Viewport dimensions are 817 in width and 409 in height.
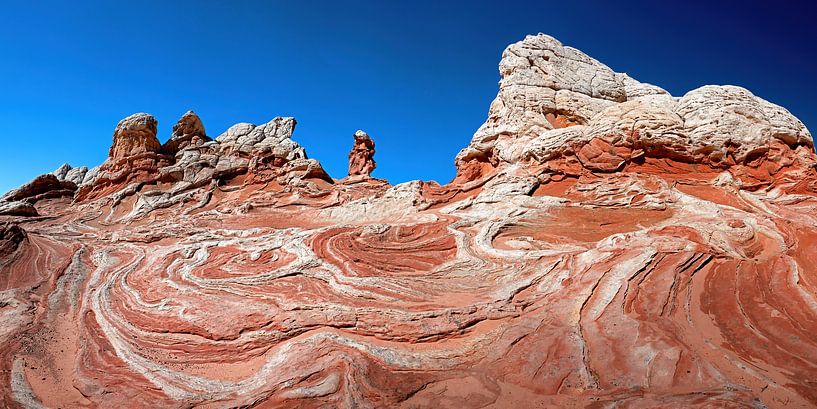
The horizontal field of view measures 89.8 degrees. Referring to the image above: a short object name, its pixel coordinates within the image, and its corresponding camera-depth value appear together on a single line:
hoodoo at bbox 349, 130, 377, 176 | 34.84
